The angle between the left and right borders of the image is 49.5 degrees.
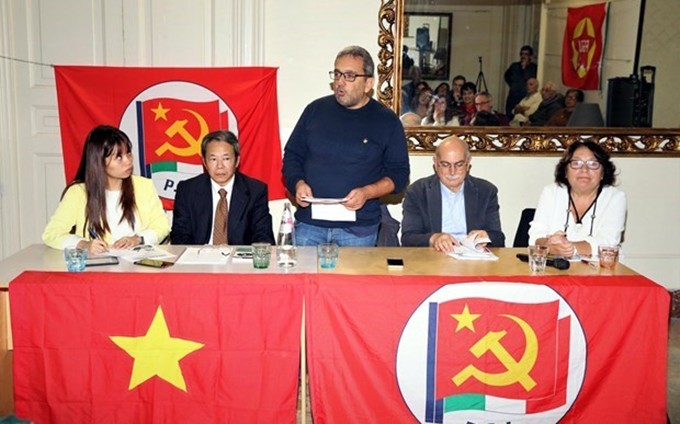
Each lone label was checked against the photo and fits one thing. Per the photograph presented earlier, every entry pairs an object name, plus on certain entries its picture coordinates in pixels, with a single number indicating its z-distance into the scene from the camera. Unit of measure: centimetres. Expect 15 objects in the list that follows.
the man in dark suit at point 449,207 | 334
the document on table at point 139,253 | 282
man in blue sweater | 335
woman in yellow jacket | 305
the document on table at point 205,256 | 276
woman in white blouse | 317
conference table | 251
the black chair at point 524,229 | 377
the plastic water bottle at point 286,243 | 278
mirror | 429
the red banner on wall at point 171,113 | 420
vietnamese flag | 250
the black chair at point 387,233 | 373
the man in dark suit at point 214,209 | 332
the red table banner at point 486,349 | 256
